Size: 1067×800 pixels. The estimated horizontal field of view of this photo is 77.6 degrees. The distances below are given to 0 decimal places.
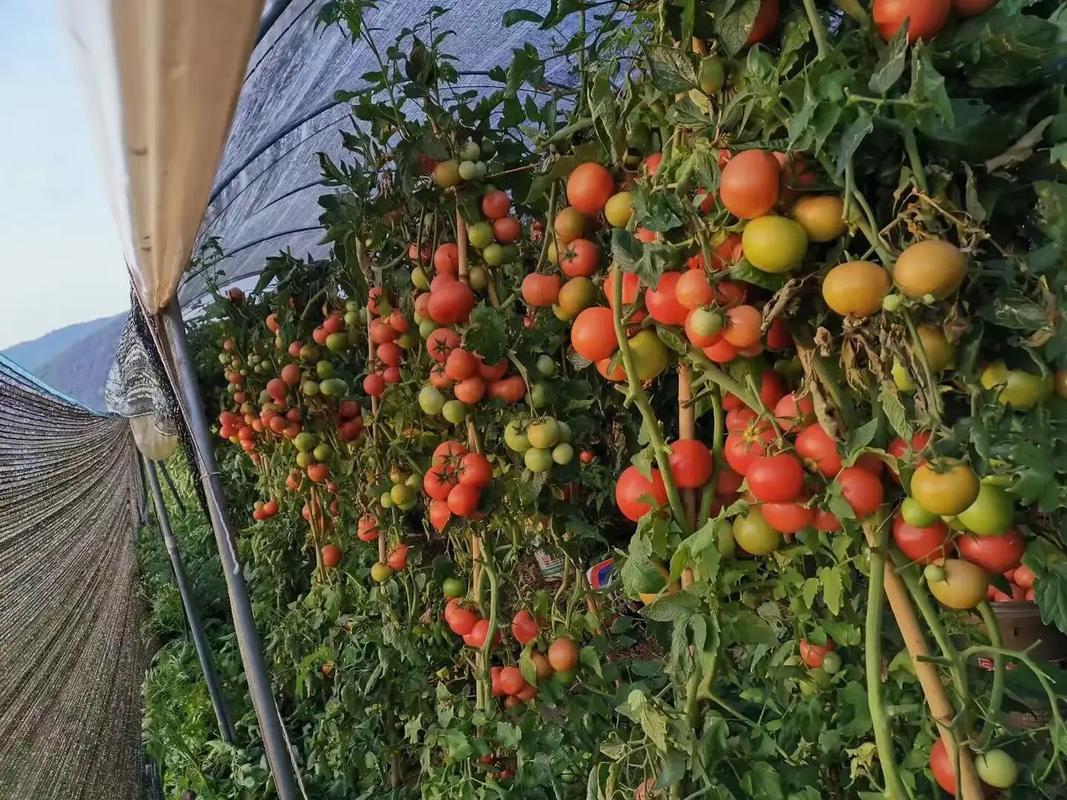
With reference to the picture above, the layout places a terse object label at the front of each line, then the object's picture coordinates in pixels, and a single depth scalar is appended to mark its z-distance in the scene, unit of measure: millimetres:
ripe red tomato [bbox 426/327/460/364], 1008
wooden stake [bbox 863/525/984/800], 501
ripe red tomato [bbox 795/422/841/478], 510
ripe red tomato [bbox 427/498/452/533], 1053
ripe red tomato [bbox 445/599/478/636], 1140
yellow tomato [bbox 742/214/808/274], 482
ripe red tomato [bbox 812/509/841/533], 542
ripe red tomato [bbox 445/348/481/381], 958
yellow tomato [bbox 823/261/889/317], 456
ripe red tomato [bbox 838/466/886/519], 494
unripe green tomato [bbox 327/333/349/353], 1558
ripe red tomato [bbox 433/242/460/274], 1063
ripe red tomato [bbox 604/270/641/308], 612
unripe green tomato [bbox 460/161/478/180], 1012
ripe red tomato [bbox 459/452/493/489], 1012
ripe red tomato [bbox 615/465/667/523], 611
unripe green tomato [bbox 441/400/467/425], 1023
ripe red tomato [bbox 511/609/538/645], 1106
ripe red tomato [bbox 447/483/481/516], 1005
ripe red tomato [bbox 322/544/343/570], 1859
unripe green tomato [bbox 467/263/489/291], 1038
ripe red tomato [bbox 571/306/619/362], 625
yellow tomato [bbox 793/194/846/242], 490
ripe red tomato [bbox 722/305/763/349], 517
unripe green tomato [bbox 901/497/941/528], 474
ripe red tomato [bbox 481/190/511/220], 1025
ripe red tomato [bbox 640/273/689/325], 564
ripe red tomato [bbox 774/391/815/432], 535
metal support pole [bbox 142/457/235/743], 2199
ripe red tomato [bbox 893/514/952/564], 500
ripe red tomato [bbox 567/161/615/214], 667
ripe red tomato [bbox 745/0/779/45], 526
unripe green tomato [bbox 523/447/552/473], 940
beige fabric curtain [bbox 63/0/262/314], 424
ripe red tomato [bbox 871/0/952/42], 449
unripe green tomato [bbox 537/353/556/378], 985
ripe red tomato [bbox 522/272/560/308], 796
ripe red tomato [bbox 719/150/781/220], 483
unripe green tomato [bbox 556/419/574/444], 955
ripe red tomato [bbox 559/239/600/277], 735
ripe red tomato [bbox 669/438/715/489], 602
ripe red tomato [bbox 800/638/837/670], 715
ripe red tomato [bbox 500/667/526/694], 1084
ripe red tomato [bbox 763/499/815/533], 527
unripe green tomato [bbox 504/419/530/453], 964
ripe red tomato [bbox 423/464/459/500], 1047
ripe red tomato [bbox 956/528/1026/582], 496
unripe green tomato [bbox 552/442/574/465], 942
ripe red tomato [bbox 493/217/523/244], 1035
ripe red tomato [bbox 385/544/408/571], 1417
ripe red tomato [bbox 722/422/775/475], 551
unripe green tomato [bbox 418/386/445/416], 1058
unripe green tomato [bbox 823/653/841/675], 715
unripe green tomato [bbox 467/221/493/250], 1026
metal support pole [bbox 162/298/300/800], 1172
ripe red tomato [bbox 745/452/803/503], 510
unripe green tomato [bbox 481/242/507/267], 1028
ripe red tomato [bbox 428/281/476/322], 968
